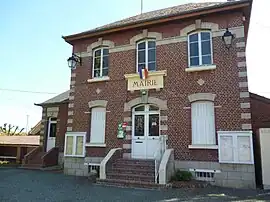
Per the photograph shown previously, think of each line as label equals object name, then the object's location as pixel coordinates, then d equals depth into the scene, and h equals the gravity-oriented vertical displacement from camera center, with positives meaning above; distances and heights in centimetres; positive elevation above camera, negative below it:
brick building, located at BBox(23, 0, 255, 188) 933 +187
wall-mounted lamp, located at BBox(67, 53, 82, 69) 1227 +398
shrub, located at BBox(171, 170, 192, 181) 922 -124
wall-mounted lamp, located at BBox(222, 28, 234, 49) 949 +407
